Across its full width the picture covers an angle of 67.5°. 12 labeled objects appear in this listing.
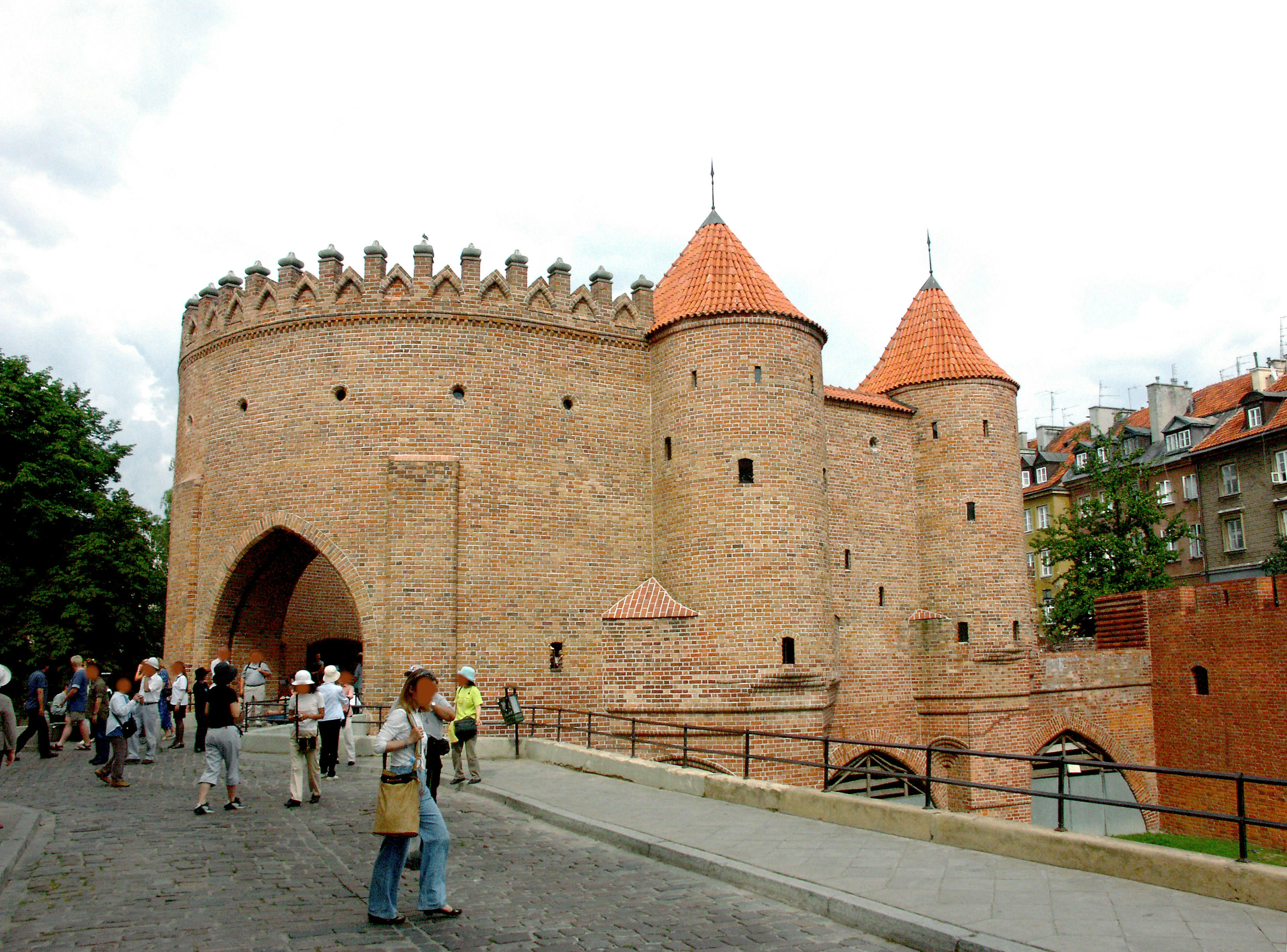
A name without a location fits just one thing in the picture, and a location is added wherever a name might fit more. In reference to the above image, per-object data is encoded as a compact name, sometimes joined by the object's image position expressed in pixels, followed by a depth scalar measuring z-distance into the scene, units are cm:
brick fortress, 1842
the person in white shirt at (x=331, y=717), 1183
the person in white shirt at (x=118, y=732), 1198
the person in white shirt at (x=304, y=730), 1070
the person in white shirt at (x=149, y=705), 1427
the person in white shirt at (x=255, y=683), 1691
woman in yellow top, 1213
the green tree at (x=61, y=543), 2623
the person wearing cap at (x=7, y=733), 880
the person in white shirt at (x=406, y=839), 620
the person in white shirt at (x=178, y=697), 1636
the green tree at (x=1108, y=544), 2992
